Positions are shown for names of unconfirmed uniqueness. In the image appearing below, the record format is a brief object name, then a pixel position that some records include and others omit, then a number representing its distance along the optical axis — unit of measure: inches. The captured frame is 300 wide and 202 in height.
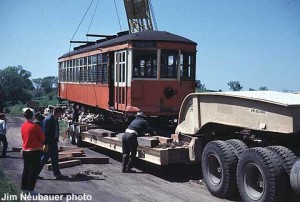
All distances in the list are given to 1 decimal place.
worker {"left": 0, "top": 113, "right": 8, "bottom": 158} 479.8
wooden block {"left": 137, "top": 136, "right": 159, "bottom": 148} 358.3
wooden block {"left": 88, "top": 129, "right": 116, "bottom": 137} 464.9
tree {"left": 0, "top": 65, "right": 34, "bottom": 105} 2174.0
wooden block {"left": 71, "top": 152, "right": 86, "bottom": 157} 454.1
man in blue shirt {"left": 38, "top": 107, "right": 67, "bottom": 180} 351.7
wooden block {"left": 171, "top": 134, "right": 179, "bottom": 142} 361.9
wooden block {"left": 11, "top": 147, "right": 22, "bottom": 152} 525.4
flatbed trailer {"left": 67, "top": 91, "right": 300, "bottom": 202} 239.5
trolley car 463.5
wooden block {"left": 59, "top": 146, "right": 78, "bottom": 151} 498.9
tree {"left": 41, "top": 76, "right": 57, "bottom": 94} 3395.9
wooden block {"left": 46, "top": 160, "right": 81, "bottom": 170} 394.2
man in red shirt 290.3
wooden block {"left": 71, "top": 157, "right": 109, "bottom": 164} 435.8
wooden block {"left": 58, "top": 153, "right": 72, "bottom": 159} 434.9
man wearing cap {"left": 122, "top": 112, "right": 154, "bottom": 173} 380.8
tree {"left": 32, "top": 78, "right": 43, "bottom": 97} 4355.3
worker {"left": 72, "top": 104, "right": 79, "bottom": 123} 743.0
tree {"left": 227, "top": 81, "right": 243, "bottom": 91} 2916.8
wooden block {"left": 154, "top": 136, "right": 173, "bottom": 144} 366.9
